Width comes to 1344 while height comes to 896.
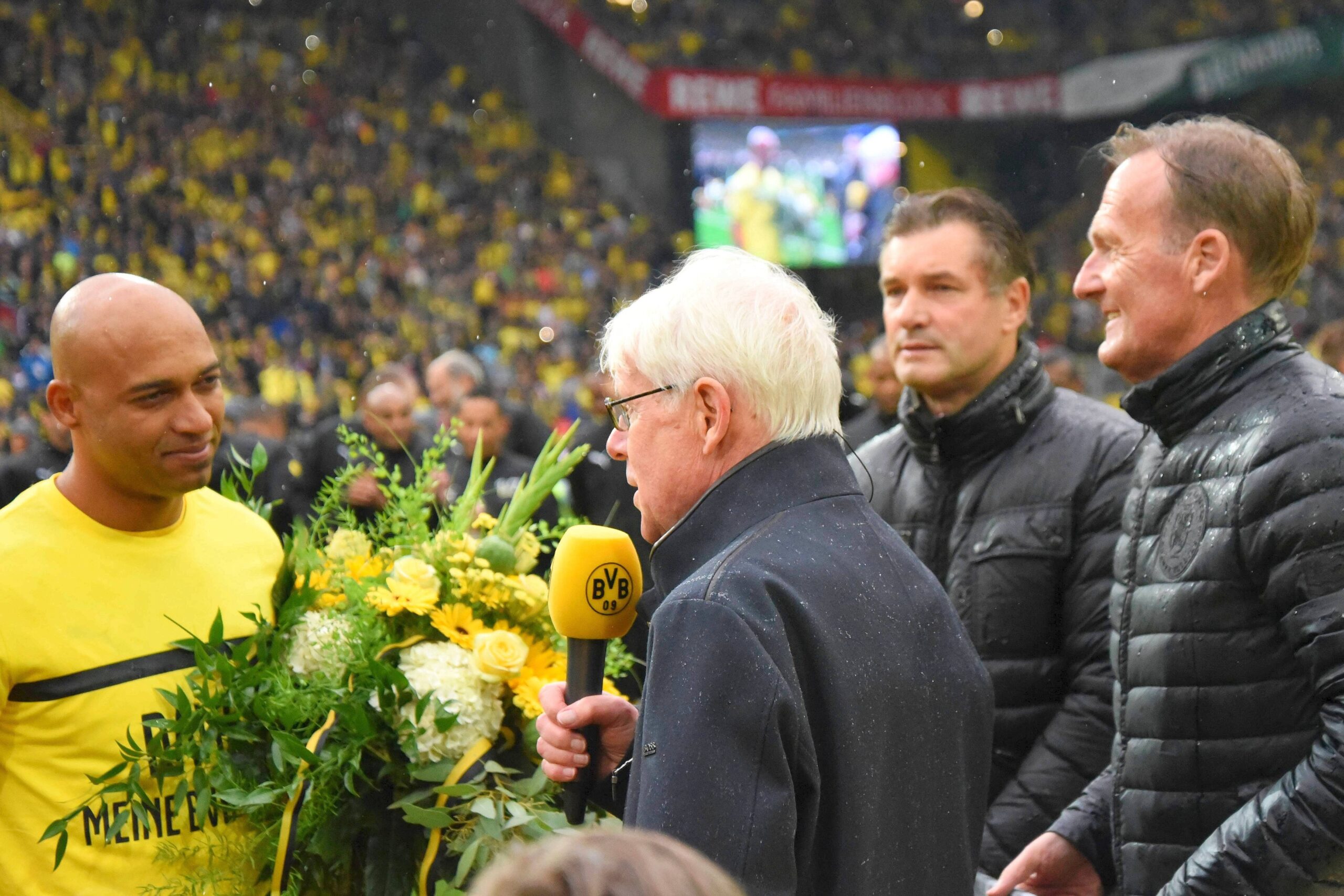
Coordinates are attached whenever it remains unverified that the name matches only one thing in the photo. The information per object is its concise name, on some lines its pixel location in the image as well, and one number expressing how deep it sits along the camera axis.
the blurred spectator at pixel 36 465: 6.81
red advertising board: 20.06
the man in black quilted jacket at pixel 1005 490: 2.66
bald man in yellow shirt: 2.00
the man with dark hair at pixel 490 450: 5.52
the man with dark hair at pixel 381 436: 6.59
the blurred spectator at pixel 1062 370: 8.15
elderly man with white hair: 1.43
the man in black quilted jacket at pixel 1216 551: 1.87
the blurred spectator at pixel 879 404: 6.31
